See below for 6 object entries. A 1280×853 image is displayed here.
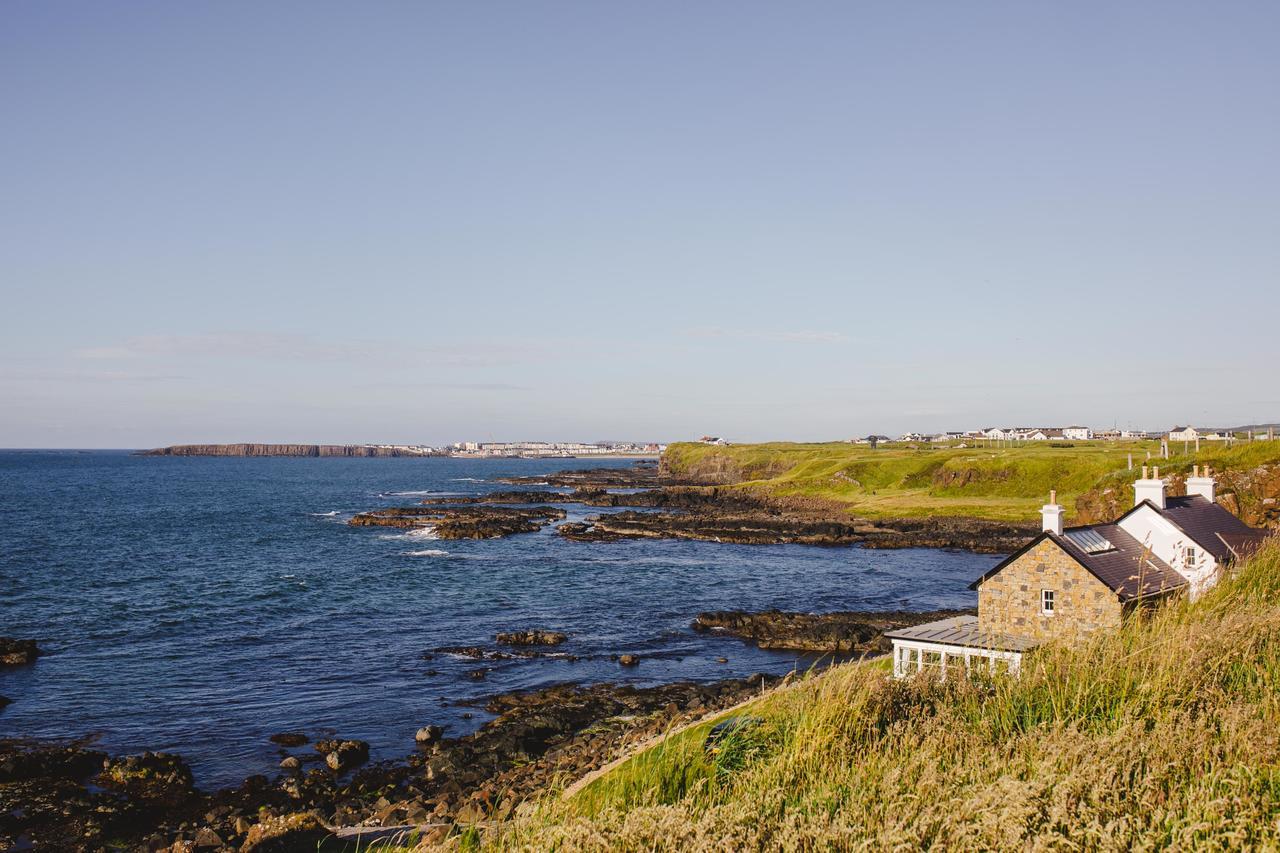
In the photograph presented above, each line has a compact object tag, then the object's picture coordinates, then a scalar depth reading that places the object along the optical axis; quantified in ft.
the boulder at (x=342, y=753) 88.33
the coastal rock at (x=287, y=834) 66.74
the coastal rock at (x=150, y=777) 82.43
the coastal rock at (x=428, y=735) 97.04
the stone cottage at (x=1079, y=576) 89.97
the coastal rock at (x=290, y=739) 96.22
